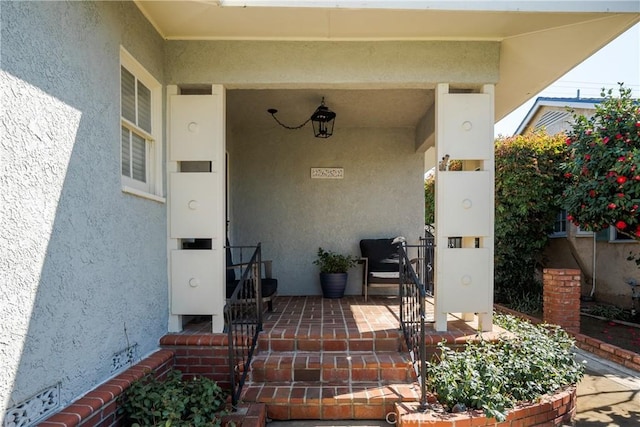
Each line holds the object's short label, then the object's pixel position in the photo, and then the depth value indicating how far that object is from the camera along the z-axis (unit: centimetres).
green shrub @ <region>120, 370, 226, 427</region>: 239
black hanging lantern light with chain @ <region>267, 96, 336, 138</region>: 488
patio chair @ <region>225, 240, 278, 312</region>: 414
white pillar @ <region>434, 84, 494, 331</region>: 359
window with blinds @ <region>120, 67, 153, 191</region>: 303
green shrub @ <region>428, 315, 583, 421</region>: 275
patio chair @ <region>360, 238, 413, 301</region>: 527
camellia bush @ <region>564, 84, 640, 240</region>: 459
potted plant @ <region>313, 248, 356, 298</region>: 551
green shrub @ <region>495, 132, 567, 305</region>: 648
